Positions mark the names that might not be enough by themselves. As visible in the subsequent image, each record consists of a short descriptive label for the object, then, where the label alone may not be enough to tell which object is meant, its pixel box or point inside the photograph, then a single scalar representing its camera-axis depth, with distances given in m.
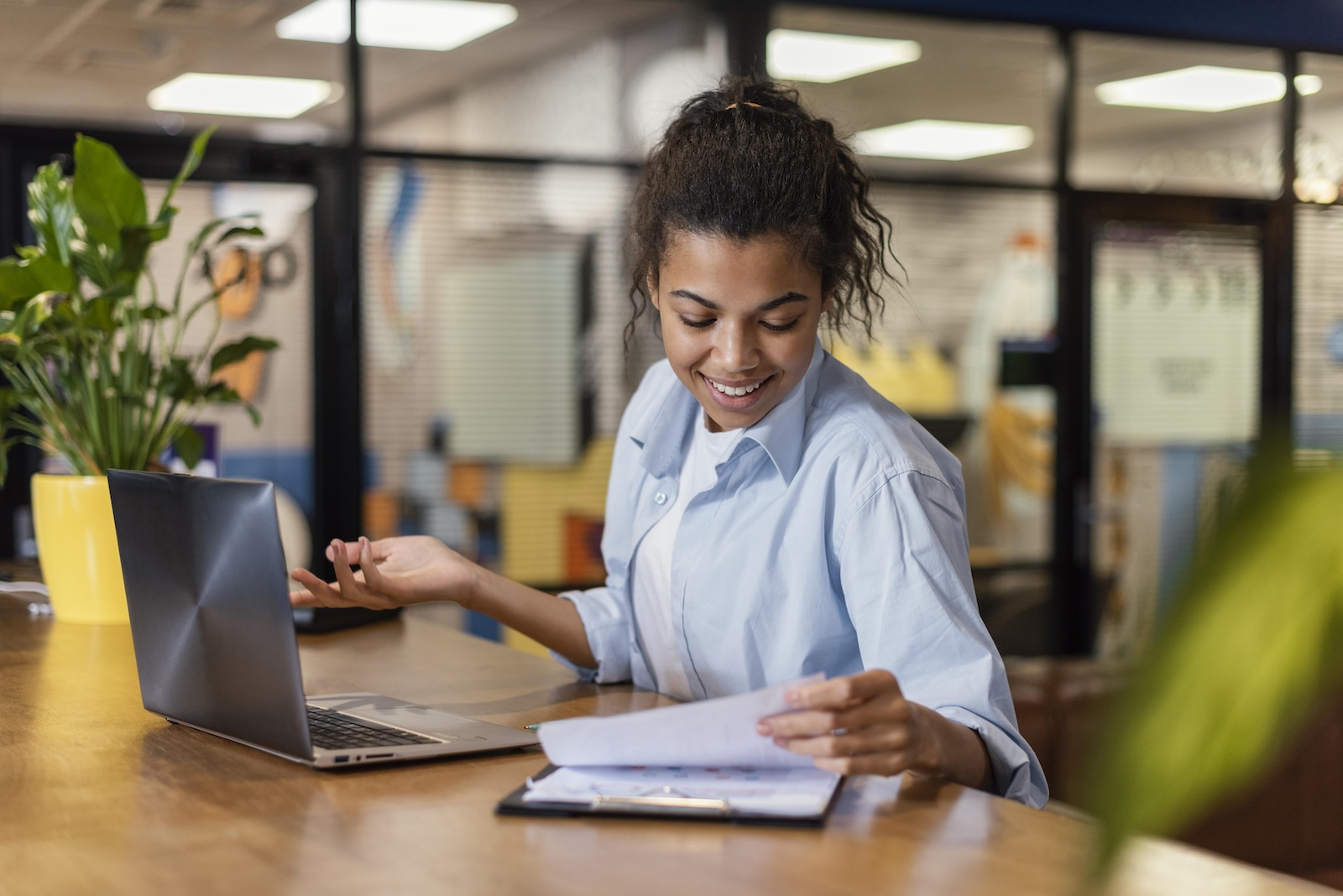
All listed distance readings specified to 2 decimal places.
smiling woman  1.40
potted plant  2.12
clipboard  1.00
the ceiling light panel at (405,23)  4.04
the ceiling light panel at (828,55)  4.54
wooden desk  0.89
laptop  1.15
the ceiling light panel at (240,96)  3.92
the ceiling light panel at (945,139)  4.74
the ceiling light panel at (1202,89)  5.00
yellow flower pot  2.13
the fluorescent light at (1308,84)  5.16
